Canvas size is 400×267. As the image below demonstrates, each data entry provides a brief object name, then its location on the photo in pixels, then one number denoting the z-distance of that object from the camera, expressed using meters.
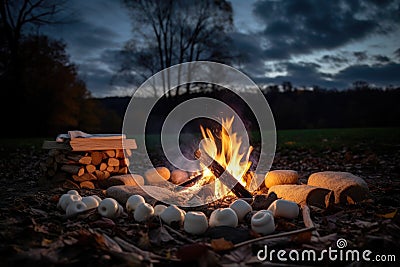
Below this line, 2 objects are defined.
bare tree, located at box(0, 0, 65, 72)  18.33
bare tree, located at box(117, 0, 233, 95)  16.62
